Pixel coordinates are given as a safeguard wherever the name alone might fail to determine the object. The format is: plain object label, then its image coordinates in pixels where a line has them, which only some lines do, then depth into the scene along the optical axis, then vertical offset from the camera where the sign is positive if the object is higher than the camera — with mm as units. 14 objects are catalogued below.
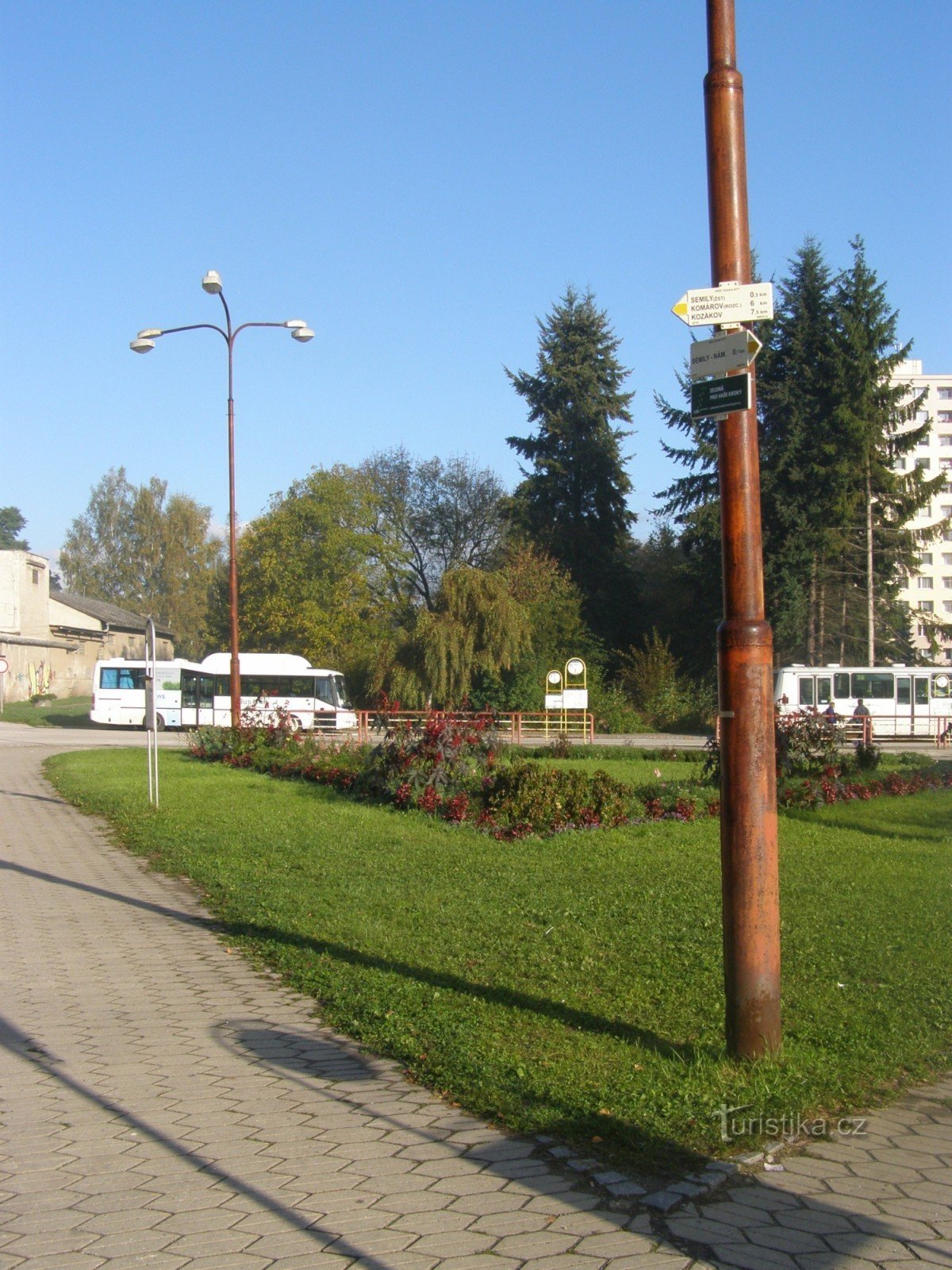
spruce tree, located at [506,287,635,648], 56000 +11906
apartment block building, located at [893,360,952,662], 93375 +16868
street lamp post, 23312 +7595
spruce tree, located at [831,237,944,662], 47969 +9694
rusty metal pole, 5082 +89
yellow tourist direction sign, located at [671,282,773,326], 5172 +1838
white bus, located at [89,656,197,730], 45781 +497
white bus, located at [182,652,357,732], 46281 +726
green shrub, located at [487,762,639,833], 13984 -1269
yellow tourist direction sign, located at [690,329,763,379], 5062 +1592
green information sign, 5098 +1407
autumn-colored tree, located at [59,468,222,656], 93688 +12689
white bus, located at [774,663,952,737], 41625 +264
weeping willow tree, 42625 +2414
